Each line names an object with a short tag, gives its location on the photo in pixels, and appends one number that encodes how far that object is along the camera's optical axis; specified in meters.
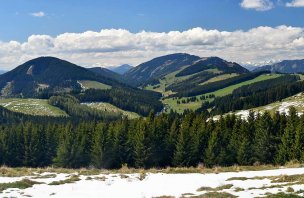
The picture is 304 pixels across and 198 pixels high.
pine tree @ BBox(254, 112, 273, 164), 96.44
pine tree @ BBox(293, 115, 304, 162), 88.38
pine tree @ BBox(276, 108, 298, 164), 90.44
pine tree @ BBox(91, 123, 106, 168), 106.81
